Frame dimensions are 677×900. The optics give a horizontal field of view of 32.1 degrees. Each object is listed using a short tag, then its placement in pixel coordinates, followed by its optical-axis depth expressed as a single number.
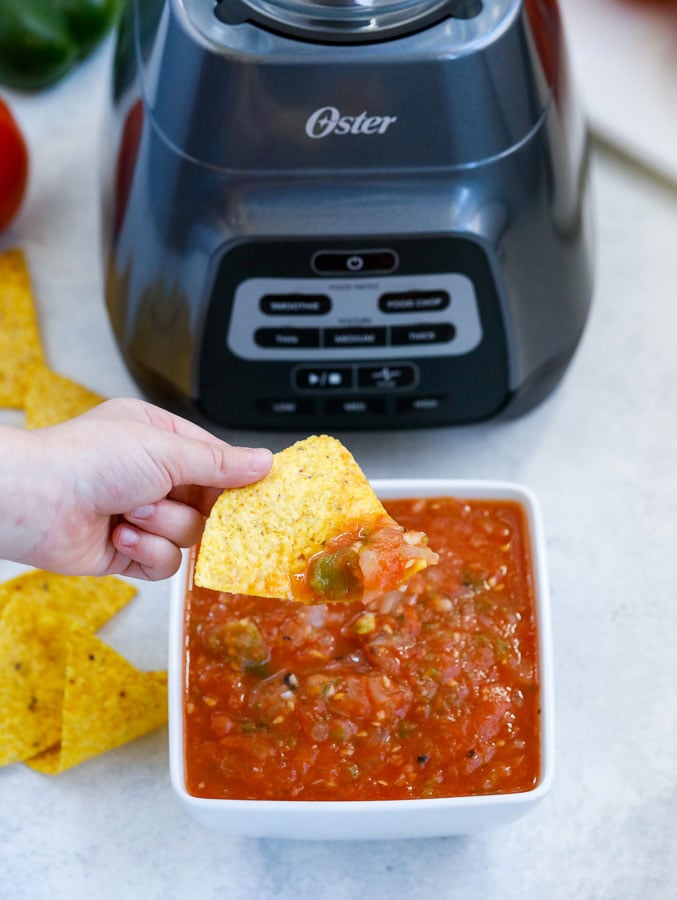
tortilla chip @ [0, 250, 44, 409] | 1.43
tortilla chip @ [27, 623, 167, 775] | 1.18
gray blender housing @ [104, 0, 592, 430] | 1.06
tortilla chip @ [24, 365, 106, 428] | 1.38
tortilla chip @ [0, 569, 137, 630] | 1.28
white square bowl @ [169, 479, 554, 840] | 1.00
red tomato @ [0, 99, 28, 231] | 1.50
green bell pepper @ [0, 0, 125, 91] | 1.58
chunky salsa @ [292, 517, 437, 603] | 0.96
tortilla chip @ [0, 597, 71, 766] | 1.21
